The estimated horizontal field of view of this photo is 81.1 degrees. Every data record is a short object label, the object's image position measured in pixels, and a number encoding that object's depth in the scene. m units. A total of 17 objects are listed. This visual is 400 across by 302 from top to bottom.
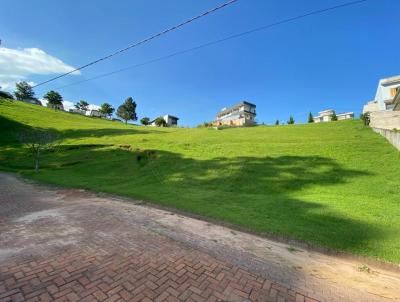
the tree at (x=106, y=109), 81.06
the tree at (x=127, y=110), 80.31
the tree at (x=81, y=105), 87.38
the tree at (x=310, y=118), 44.84
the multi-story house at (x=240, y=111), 66.43
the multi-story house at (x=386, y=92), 31.55
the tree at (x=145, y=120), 80.62
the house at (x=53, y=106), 71.28
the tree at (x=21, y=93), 73.50
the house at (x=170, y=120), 88.38
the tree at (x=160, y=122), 69.38
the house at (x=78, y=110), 82.62
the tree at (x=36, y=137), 17.17
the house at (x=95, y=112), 83.02
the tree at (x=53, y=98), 68.88
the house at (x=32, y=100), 76.25
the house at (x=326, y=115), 59.15
